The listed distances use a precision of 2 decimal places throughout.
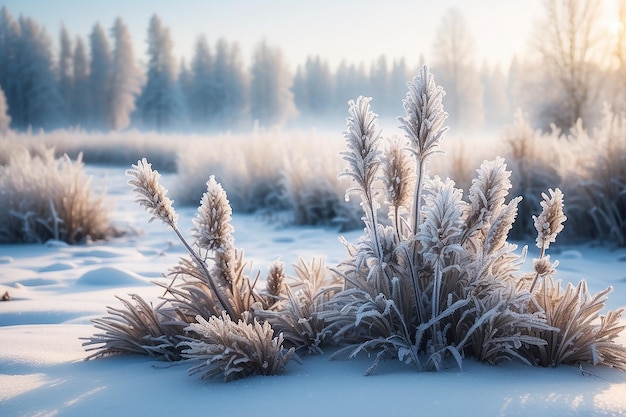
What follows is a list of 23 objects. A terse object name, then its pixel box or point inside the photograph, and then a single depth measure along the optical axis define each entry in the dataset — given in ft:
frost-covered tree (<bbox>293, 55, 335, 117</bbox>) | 278.05
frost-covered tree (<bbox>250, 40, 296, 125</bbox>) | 204.03
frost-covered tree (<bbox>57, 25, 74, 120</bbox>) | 199.60
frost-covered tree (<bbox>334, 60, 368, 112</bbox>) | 297.74
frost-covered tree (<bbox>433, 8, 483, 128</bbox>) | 152.25
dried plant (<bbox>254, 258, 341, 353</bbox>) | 6.89
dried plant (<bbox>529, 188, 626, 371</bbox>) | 6.16
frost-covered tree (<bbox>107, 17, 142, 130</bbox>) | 179.32
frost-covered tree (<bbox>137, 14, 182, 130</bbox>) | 185.26
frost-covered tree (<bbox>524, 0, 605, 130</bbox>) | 76.95
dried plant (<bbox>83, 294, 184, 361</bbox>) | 7.13
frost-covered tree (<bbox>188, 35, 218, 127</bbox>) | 202.39
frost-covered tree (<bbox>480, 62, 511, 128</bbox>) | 262.67
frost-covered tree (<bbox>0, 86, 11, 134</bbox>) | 84.43
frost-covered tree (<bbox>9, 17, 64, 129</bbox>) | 174.50
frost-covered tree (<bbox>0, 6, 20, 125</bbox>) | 177.99
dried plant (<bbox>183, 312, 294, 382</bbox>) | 5.98
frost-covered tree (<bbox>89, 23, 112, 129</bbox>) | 183.62
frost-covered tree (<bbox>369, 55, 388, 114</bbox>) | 295.48
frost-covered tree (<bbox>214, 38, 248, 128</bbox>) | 199.21
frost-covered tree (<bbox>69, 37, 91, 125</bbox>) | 200.03
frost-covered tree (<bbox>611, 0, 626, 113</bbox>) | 76.79
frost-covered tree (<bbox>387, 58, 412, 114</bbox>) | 290.56
